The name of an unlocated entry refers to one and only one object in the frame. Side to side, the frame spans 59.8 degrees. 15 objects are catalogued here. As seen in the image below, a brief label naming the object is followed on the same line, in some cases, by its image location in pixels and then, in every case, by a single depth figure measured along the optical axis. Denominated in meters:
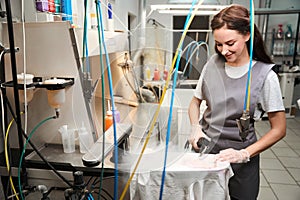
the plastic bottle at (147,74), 1.17
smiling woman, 0.99
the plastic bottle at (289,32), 4.85
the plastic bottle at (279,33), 4.85
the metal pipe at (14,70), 0.92
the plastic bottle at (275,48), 4.88
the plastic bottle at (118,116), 1.24
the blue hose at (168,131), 0.86
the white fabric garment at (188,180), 0.88
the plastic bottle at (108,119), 1.26
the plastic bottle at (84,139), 1.17
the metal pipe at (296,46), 4.51
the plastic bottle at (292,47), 4.86
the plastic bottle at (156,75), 1.16
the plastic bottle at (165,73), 1.03
